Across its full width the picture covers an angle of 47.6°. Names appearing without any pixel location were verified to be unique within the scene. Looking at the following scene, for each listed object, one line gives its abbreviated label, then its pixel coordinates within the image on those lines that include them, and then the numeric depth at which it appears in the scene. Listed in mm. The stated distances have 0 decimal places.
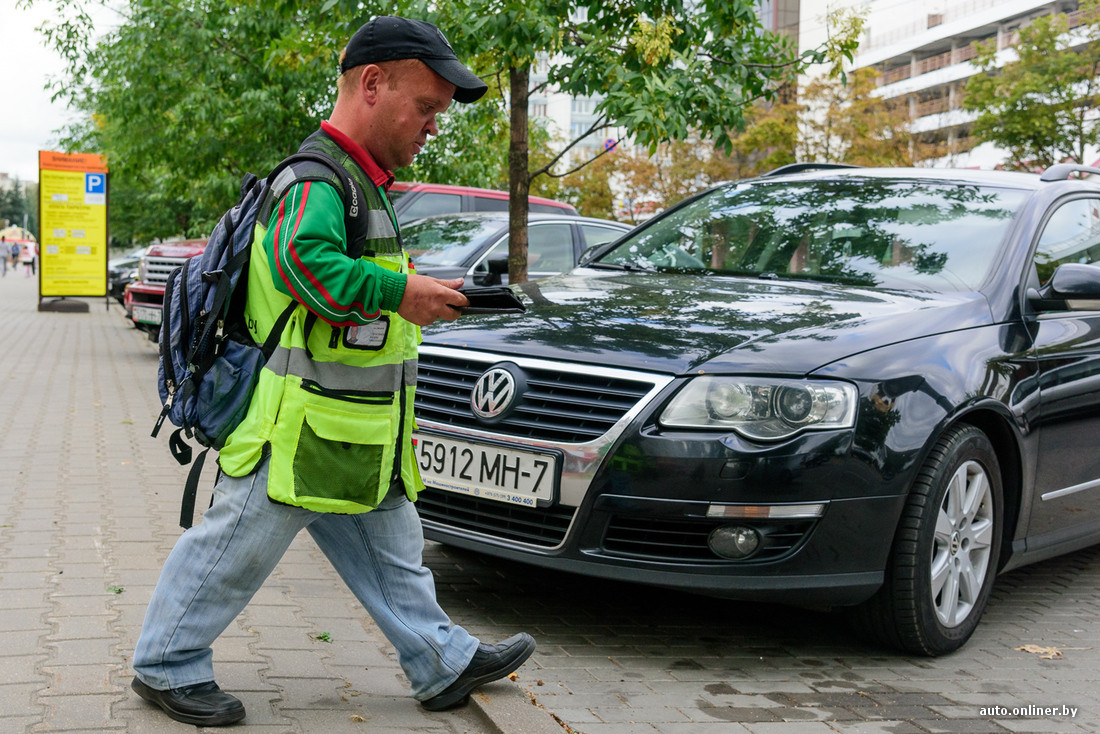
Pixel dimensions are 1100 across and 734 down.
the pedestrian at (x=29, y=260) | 58625
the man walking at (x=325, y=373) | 2803
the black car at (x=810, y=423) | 3781
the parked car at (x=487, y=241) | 9984
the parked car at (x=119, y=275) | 25919
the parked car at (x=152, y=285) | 14445
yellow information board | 20484
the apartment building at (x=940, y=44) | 56250
